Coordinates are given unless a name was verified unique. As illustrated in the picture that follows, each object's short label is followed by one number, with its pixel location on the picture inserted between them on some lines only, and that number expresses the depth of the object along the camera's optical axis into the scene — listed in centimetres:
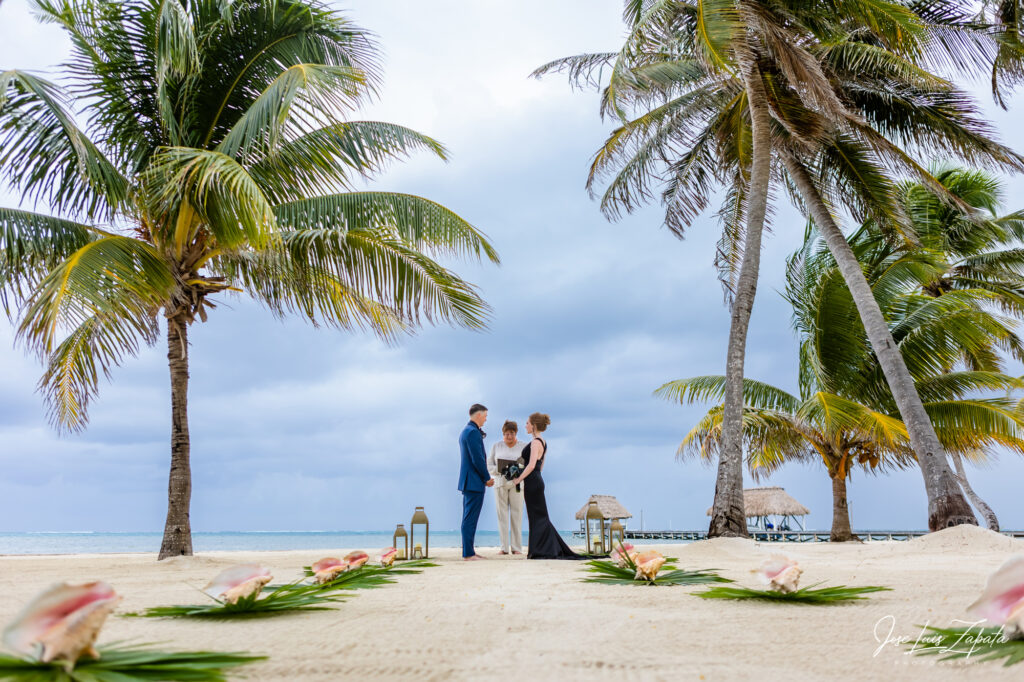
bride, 748
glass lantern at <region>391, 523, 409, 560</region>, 804
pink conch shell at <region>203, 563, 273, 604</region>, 265
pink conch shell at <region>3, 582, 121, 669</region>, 154
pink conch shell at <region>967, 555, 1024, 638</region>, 181
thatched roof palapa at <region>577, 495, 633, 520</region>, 1888
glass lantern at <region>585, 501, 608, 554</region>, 831
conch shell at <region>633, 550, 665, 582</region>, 378
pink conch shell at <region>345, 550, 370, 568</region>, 419
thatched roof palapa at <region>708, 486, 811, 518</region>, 2525
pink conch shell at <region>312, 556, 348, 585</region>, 354
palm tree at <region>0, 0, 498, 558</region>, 743
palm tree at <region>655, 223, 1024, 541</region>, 1259
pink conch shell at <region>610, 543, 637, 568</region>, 424
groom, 765
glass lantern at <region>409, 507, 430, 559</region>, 796
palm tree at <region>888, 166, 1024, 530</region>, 1633
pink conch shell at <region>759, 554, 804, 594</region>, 301
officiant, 869
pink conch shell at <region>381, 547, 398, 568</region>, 503
